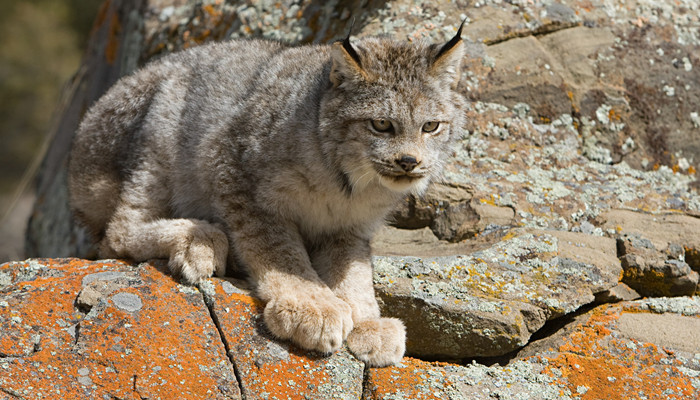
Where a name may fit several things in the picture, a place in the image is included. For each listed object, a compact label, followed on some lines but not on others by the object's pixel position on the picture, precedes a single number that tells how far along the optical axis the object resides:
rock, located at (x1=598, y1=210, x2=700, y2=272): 9.14
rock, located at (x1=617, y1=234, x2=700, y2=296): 8.78
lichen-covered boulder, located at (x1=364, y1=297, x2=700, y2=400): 6.98
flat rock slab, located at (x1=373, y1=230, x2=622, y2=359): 7.90
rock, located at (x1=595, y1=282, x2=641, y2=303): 8.45
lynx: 7.75
